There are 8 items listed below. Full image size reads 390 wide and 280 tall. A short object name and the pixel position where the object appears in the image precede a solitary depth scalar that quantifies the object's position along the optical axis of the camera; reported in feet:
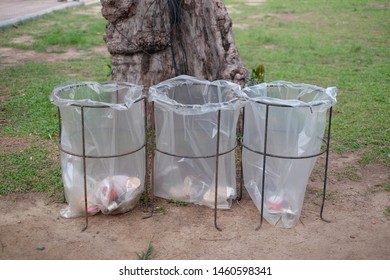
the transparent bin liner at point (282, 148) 10.48
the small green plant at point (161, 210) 11.34
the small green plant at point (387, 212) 11.45
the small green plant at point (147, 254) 9.65
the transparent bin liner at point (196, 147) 10.77
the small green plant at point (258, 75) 16.38
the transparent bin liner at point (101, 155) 10.64
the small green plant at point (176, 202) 11.72
